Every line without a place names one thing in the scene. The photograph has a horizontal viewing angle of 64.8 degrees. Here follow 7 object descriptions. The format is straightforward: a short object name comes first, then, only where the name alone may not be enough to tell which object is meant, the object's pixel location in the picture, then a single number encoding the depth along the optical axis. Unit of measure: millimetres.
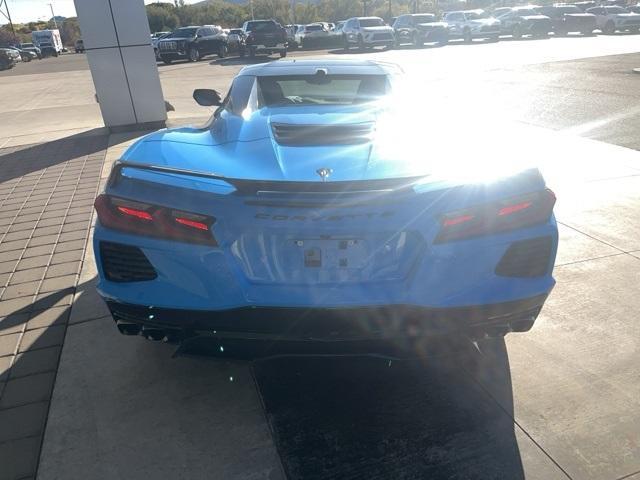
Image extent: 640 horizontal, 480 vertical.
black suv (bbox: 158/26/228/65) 25997
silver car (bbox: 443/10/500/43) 31406
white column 8844
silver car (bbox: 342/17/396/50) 28438
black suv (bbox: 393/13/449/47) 30156
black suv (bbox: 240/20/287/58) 26734
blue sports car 1934
